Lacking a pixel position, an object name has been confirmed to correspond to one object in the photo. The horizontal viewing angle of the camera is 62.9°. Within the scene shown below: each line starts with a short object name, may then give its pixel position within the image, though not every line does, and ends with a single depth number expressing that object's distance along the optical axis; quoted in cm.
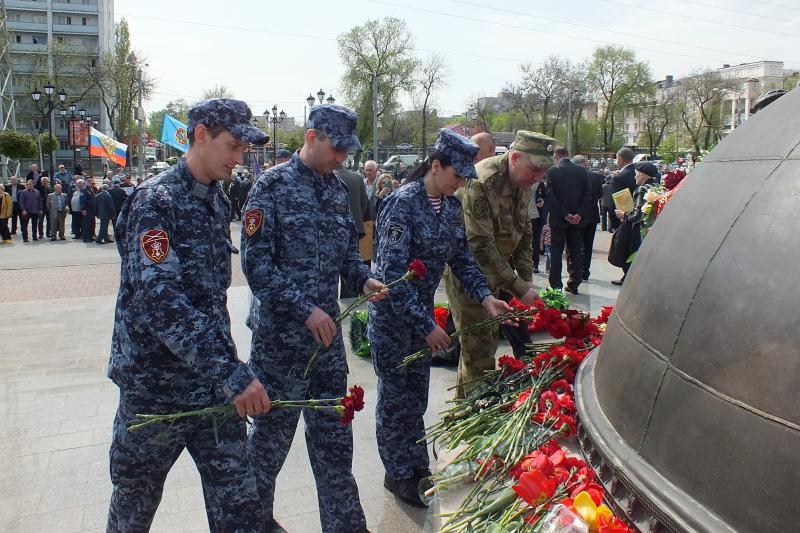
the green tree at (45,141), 3512
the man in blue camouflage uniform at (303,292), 292
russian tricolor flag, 2144
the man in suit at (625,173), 1097
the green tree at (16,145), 2902
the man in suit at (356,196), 822
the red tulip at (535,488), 210
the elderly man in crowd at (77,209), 1750
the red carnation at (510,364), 346
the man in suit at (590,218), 969
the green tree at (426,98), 6525
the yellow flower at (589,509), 184
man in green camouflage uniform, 399
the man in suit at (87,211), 1709
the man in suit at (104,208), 1656
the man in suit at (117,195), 1762
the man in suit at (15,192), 1737
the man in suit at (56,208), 1745
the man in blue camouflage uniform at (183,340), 224
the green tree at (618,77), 6644
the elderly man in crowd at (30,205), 1709
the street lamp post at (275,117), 3644
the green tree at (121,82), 5097
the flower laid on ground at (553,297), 598
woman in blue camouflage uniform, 343
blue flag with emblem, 1301
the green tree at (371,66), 6331
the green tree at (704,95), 5799
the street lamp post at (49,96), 2661
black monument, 144
